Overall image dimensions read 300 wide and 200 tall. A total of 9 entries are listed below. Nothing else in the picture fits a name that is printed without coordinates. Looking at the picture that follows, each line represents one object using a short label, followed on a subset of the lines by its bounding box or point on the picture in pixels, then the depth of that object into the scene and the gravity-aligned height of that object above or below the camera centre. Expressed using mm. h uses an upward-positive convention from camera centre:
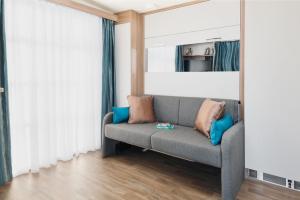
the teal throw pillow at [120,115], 3171 -401
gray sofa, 2010 -592
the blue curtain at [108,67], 3574 +365
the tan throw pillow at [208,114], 2465 -324
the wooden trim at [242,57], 2596 +366
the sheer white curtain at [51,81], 2578 +103
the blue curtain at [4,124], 2338 -394
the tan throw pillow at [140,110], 3180 -335
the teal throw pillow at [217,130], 2145 -444
